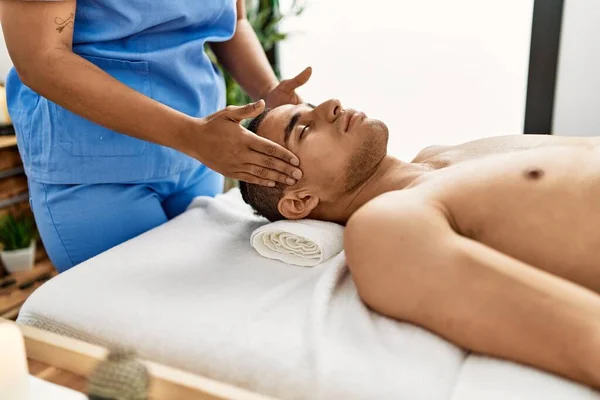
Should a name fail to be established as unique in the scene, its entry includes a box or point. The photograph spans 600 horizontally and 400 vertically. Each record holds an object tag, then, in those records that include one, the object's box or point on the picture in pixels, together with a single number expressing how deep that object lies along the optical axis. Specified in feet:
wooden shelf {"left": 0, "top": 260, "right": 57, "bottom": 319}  7.50
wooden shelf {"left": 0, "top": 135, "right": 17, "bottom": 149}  7.37
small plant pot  8.35
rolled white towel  4.22
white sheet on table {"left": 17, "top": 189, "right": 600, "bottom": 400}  2.89
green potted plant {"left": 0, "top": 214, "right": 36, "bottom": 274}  8.07
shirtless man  2.87
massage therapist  3.85
